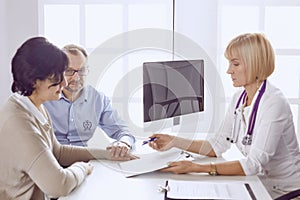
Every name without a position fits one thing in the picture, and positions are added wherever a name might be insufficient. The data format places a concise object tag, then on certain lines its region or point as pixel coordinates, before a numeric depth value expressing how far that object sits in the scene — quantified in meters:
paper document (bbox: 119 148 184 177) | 1.79
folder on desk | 1.47
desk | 1.51
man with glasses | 2.37
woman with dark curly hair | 1.49
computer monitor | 1.90
